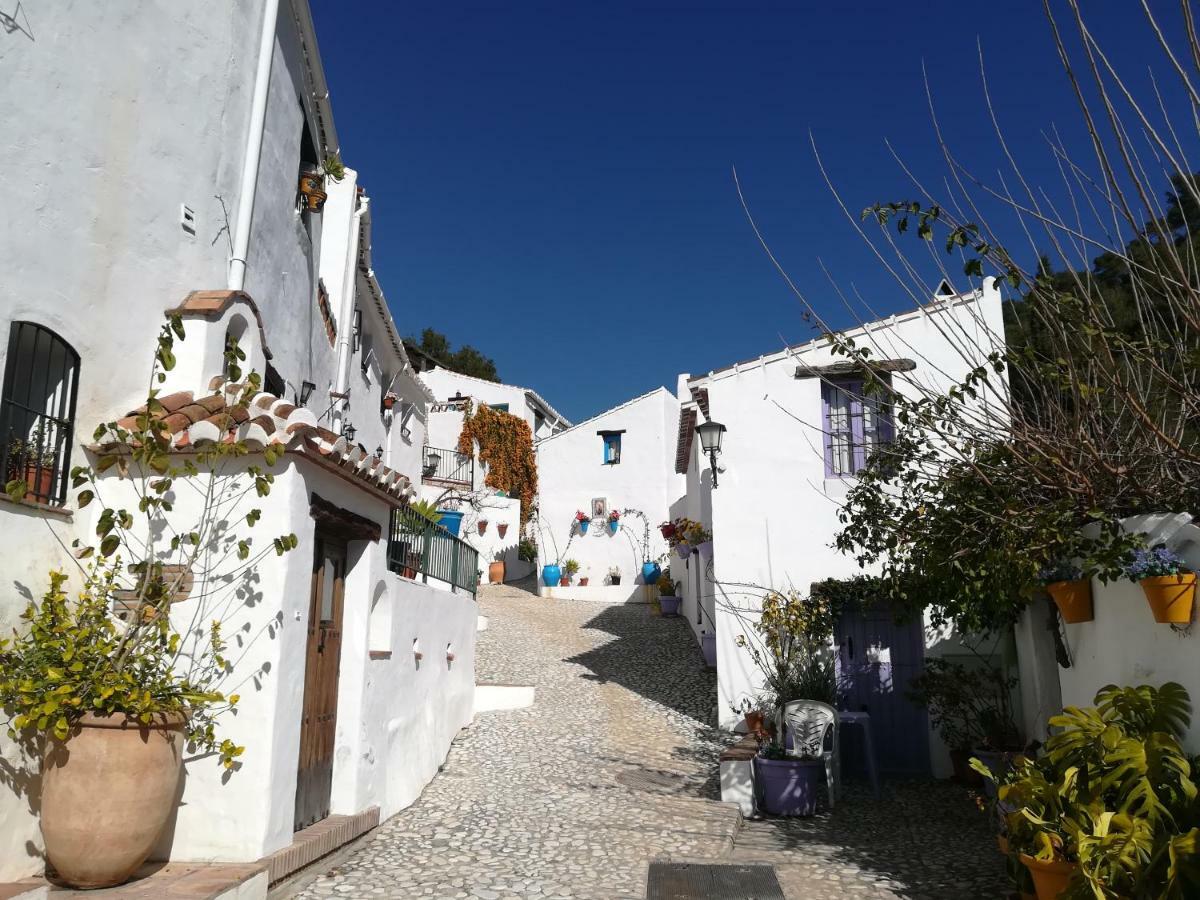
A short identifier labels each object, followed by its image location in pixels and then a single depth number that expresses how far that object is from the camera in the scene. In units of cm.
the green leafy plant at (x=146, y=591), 467
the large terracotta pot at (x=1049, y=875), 462
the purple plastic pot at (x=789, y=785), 862
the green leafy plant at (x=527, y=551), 2778
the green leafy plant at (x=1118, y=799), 402
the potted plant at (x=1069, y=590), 621
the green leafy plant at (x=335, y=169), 989
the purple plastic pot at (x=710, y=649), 1494
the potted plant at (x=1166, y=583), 460
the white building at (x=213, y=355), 536
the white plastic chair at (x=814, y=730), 912
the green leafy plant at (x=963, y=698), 1005
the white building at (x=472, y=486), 2730
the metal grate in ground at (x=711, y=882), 623
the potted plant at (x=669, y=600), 2081
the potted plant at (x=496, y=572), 2694
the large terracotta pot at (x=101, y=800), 453
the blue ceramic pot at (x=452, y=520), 2288
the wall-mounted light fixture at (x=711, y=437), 1154
